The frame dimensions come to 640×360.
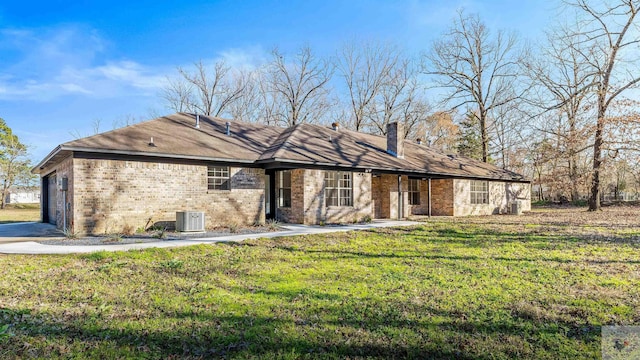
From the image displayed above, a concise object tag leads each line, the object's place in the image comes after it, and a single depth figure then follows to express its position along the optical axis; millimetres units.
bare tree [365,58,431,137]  33719
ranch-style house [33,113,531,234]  10906
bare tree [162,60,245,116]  33625
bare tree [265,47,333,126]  32750
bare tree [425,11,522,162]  30422
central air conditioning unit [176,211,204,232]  11273
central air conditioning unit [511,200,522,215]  21281
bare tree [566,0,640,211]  19453
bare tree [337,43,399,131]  33469
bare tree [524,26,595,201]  20703
